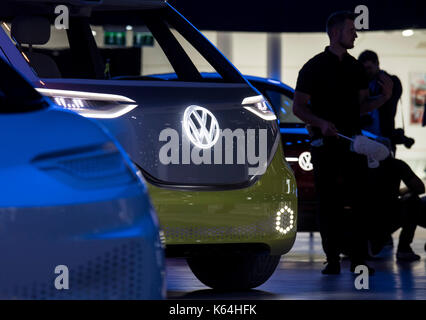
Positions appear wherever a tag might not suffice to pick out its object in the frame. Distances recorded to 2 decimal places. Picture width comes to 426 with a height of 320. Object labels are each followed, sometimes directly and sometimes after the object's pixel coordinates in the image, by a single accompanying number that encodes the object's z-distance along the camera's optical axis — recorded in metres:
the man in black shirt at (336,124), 16.12
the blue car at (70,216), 6.45
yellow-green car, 11.73
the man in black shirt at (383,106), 20.60
